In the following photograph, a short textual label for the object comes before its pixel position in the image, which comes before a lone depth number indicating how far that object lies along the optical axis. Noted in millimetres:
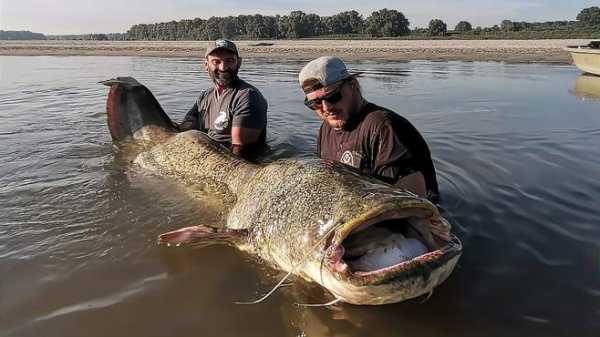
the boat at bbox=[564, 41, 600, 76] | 14627
